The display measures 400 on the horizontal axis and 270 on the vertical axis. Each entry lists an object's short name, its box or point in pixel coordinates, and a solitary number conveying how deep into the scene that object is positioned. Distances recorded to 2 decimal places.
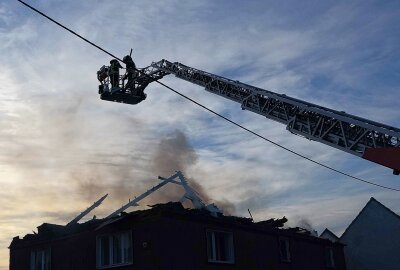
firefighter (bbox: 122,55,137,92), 26.72
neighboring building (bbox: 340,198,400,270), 40.59
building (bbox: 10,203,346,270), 20.27
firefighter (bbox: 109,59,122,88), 26.88
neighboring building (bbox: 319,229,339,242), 48.30
